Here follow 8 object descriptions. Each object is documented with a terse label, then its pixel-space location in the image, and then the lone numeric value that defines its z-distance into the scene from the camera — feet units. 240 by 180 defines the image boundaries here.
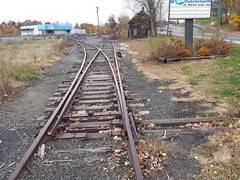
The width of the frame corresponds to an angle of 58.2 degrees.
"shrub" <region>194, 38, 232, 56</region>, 35.70
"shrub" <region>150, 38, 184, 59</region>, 33.92
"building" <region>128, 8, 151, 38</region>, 121.07
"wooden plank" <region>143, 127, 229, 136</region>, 12.78
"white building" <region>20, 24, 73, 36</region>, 262.85
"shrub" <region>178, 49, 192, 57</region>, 34.17
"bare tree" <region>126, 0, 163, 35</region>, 101.49
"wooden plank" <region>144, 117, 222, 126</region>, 14.02
